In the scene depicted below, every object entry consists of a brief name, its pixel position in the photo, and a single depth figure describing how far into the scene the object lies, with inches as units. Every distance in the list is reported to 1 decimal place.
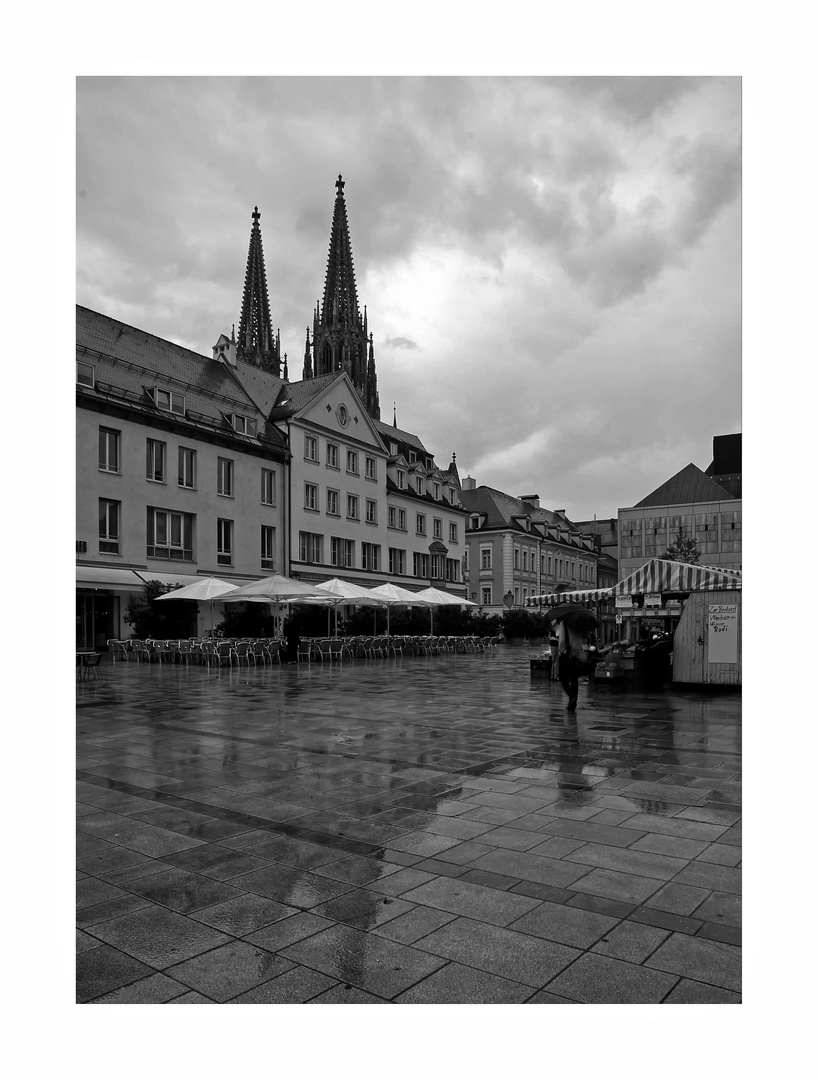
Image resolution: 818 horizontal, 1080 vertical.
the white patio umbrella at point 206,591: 990.4
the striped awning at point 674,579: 660.7
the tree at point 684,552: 2440.6
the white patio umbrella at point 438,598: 1249.4
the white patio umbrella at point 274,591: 969.5
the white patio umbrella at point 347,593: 1064.2
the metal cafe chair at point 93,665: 831.1
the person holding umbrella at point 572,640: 539.8
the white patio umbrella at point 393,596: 1165.7
